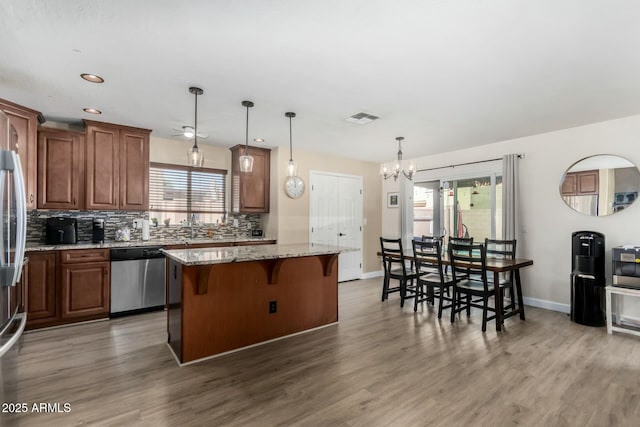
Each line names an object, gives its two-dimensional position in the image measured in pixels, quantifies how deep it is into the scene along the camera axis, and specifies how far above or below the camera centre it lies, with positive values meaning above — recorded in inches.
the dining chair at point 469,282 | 135.7 -33.8
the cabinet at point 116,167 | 154.5 +24.8
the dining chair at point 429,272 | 151.1 -32.6
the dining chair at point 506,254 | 147.6 -22.0
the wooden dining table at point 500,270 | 134.6 -24.7
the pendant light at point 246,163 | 118.6 +19.8
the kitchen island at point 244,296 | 105.0 -32.4
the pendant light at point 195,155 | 111.3 +21.4
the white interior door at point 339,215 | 224.4 -0.9
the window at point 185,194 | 184.7 +12.8
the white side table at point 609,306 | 128.0 -39.7
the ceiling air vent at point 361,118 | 142.3 +46.0
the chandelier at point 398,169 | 163.0 +24.6
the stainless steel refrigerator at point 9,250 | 62.6 -8.2
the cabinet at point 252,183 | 200.2 +20.4
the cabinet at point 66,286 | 133.2 -33.5
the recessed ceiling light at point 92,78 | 104.8 +47.5
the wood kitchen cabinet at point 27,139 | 129.9 +32.6
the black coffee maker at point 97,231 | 158.9 -9.5
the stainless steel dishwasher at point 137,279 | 150.9 -33.7
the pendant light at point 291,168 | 133.8 +20.1
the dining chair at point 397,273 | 172.7 -34.6
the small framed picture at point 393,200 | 254.7 +11.9
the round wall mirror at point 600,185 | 145.1 +14.9
